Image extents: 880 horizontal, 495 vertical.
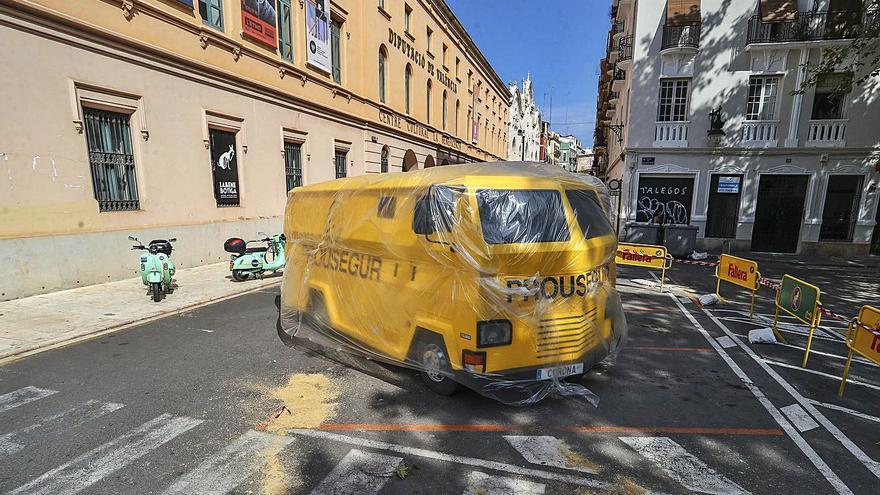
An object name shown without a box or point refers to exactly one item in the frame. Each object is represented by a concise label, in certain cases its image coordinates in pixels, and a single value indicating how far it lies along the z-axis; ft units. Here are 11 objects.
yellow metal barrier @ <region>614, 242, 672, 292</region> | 31.30
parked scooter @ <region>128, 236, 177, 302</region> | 25.46
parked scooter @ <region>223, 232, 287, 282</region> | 31.68
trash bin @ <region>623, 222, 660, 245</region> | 48.57
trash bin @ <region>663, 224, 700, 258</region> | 46.80
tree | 39.69
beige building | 25.16
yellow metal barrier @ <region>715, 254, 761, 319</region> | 24.07
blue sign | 50.78
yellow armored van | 12.17
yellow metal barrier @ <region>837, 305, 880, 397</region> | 13.58
